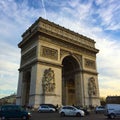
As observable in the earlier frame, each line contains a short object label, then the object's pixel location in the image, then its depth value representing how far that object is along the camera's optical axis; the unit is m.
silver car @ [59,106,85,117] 14.54
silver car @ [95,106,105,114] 19.62
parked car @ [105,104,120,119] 13.35
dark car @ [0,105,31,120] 11.66
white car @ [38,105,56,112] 17.34
